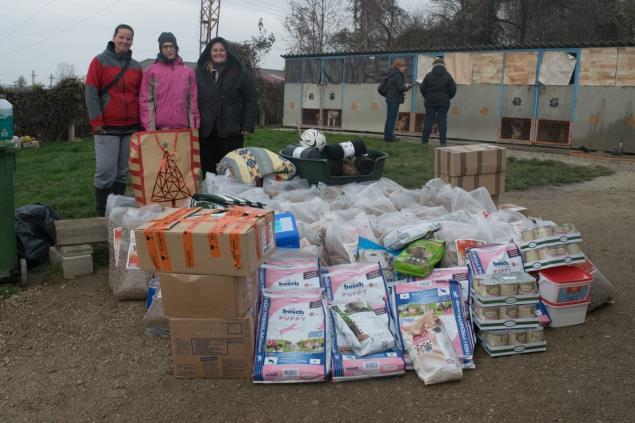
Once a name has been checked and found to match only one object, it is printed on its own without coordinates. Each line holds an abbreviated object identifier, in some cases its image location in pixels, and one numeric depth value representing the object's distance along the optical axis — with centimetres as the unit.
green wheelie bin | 396
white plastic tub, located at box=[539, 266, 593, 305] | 325
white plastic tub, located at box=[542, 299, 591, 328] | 328
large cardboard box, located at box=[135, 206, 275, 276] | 271
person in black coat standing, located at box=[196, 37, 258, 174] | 517
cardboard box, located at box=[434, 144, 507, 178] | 498
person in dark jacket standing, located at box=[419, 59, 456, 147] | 1075
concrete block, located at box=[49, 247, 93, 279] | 420
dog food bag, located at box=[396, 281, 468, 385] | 278
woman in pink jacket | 479
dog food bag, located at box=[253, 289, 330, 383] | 279
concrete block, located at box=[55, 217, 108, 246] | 425
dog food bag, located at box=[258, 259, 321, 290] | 330
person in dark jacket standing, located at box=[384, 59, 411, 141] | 1143
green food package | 339
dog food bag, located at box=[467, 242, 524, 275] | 339
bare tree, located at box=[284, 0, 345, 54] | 2845
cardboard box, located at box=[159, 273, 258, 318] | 277
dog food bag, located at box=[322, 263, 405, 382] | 282
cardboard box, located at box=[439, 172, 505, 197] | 503
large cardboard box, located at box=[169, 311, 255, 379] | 283
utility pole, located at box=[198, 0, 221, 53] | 2931
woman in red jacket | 463
